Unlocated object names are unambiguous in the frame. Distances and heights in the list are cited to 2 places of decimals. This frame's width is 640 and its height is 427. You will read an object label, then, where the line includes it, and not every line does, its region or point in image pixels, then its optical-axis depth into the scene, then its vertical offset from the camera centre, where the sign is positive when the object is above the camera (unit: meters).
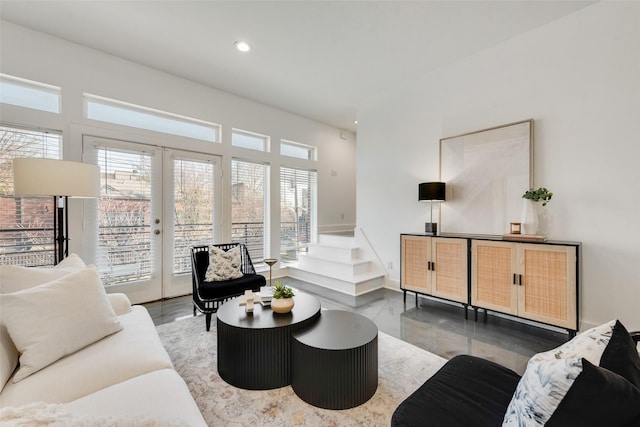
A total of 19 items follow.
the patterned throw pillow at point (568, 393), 0.71 -0.51
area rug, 1.58 -1.23
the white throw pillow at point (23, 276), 1.50 -0.39
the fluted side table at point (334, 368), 1.65 -0.99
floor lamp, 2.12 +0.28
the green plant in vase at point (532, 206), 2.74 +0.05
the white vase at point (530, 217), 2.78 -0.06
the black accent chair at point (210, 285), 2.76 -0.81
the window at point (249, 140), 4.64 +1.28
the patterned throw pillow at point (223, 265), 3.10 -0.64
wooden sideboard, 2.45 -0.68
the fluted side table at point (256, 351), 1.84 -0.98
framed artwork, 3.02 +0.42
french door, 3.38 -0.04
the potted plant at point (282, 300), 2.09 -0.70
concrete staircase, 4.19 -0.95
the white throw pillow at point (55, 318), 1.29 -0.57
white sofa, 0.89 -0.77
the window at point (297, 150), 5.42 +1.29
